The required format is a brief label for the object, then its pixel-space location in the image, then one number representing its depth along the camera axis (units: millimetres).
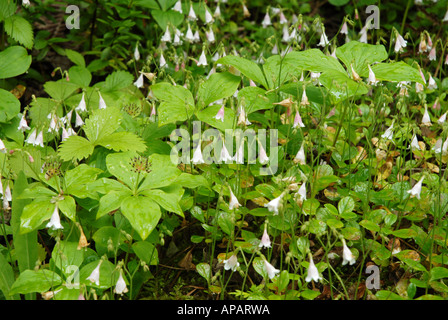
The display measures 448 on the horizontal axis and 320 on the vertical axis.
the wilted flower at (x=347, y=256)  1880
